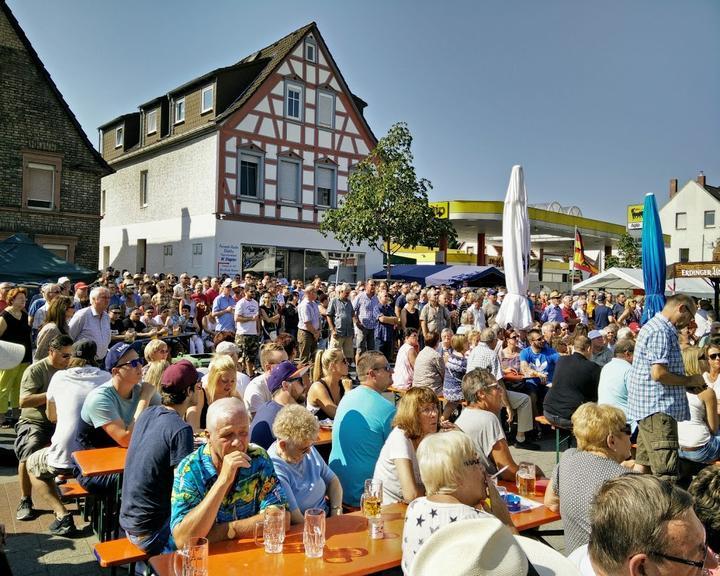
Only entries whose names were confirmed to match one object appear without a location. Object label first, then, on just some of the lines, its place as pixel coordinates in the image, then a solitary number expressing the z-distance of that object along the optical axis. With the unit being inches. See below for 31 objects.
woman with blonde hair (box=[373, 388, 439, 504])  150.8
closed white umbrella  366.3
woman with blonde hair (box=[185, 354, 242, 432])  209.8
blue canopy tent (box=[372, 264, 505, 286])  993.5
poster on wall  939.3
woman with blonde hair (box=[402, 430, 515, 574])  106.3
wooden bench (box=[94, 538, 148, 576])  128.1
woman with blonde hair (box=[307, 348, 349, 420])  231.5
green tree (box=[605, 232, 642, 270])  1914.6
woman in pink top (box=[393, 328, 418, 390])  339.9
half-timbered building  965.2
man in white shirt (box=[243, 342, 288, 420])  229.4
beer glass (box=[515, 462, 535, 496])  158.7
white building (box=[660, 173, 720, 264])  2052.2
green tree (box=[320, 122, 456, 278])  820.0
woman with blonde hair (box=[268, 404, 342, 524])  144.0
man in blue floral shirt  114.6
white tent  850.1
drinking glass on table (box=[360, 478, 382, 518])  132.4
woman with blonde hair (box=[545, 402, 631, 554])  127.6
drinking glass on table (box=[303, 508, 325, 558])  114.2
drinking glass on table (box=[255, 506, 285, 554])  115.3
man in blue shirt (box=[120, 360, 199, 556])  131.3
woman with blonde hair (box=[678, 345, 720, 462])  208.4
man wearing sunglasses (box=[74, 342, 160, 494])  182.2
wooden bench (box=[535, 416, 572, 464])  263.7
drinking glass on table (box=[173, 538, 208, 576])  102.6
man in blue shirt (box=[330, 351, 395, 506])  172.7
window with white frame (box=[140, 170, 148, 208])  1128.2
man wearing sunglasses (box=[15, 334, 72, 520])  199.2
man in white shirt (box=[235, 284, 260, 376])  458.0
